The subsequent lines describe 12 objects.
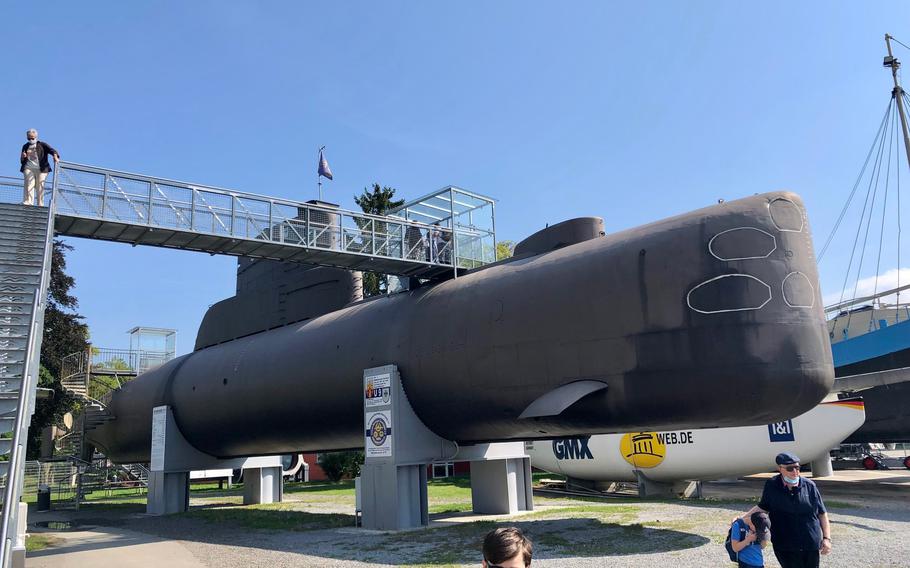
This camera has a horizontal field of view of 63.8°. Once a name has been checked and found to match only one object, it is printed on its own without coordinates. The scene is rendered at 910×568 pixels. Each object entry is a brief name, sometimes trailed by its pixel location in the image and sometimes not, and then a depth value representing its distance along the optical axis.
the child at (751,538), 5.25
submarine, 10.16
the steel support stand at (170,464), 20.56
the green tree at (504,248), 52.87
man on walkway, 13.29
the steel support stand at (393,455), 13.71
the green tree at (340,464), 35.22
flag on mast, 21.69
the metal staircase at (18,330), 7.48
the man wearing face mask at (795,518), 5.66
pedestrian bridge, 13.68
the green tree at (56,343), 37.47
